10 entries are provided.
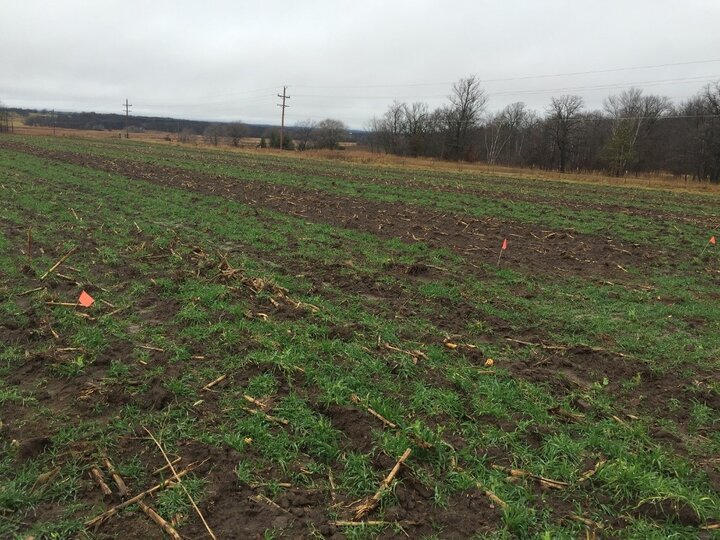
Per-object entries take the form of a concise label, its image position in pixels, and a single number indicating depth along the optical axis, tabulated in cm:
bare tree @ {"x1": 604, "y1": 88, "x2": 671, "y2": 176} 5846
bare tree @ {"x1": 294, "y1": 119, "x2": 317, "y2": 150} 8850
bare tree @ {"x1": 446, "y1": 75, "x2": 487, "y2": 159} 7825
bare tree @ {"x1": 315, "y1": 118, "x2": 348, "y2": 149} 8350
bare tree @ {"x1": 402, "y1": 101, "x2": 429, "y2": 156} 7888
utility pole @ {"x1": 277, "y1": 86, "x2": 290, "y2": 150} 6406
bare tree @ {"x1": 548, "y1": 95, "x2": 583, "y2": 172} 7012
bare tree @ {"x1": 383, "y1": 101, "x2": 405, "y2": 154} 8748
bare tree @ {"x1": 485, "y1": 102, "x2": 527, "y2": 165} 7688
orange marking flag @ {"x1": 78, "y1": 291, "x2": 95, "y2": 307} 625
